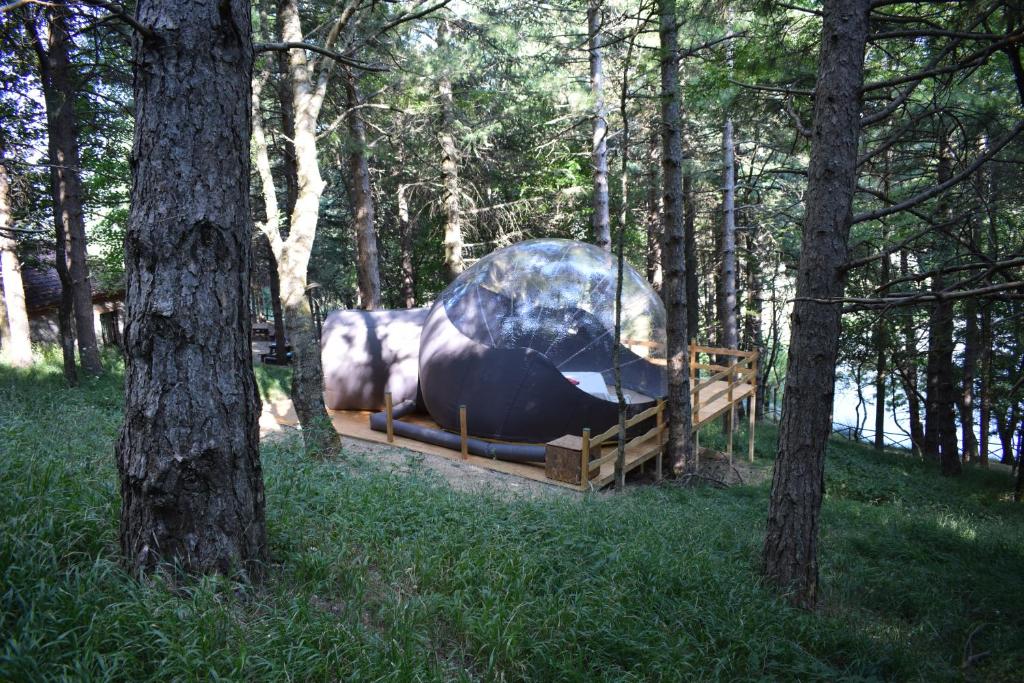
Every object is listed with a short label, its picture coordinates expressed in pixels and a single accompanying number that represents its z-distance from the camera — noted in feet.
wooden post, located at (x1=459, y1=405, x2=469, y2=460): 32.24
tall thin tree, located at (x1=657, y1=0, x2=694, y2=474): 28.73
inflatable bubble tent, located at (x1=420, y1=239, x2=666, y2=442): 32.76
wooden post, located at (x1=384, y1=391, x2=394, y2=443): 34.58
